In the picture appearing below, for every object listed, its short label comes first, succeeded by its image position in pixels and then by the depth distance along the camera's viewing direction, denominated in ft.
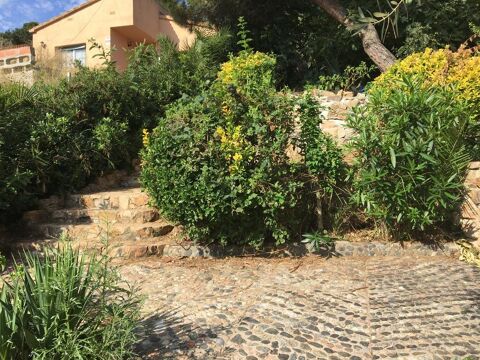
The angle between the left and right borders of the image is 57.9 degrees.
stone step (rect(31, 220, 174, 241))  18.26
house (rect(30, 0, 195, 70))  53.57
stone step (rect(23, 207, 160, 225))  19.49
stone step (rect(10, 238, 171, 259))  16.85
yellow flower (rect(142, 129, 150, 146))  17.17
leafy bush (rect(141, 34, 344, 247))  15.47
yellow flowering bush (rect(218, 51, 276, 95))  17.40
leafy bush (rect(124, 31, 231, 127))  26.48
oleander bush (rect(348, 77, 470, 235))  15.38
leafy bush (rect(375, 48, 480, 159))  17.25
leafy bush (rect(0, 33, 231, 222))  19.43
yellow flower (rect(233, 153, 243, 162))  15.25
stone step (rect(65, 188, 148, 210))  20.80
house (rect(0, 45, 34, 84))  44.52
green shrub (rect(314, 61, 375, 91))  29.50
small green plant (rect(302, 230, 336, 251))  16.45
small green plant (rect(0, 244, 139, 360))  8.20
